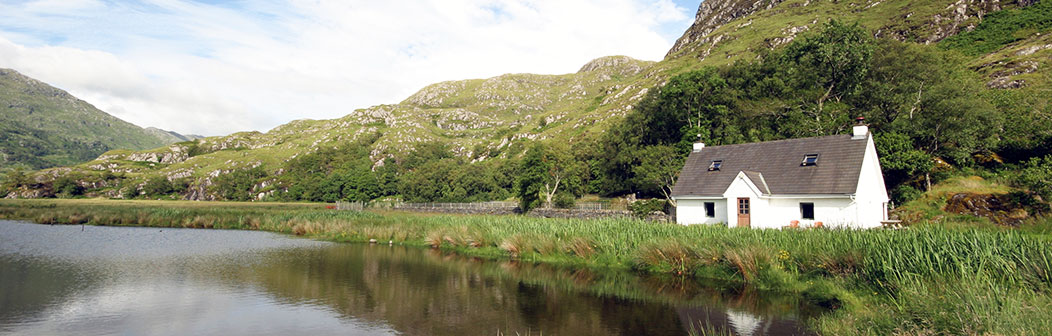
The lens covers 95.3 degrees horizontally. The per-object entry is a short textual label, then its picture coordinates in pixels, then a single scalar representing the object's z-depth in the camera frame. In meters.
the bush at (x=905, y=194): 33.94
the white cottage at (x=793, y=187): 28.08
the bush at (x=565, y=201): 56.12
